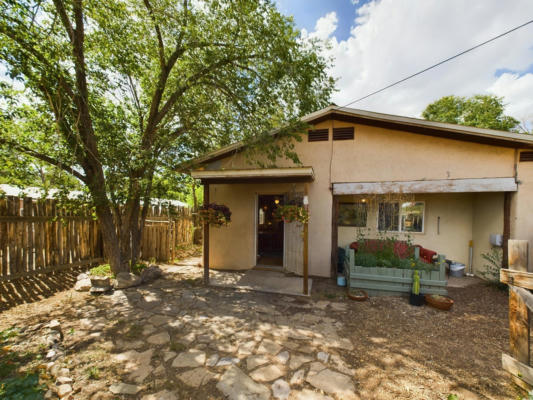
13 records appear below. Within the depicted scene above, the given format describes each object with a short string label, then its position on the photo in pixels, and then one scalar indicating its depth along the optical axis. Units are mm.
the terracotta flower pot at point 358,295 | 4281
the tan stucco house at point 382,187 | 4703
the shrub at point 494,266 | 4863
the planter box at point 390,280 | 4254
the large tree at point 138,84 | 3809
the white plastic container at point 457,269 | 5793
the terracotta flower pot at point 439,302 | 3852
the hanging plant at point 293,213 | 4496
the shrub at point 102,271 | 5172
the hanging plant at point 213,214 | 4941
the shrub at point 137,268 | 5566
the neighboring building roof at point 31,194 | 4356
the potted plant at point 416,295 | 4074
